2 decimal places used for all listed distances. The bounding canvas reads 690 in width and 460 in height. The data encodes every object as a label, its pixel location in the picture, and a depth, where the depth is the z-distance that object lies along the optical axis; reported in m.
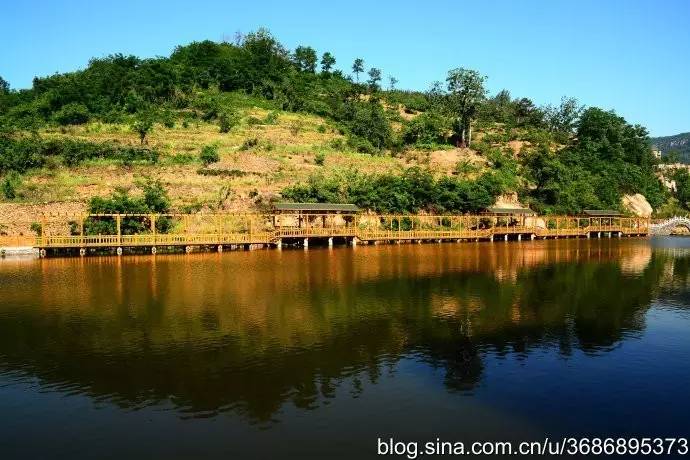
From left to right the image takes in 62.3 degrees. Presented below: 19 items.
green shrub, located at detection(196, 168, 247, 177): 69.81
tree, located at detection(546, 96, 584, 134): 125.00
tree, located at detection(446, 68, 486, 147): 98.31
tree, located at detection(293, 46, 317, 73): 127.56
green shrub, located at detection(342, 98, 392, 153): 94.75
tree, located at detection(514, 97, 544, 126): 127.31
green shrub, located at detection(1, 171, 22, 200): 59.66
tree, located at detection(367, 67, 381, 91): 133.75
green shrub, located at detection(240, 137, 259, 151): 79.06
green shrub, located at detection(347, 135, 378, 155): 89.60
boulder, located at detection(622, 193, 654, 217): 95.44
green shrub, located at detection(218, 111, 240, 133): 86.06
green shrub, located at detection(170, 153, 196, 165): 72.25
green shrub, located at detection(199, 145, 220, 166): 73.25
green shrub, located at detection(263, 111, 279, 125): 91.62
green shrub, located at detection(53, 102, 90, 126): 84.12
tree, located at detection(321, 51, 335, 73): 130.75
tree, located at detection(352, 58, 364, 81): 134.25
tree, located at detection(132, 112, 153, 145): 75.38
